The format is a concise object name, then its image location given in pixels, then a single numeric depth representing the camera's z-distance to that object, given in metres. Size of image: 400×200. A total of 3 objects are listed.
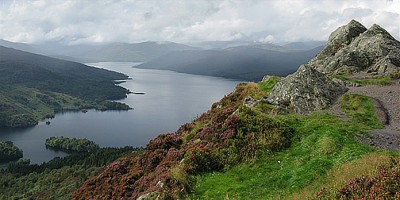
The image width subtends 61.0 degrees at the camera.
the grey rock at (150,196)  17.62
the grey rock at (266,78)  41.32
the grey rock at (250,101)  30.62
